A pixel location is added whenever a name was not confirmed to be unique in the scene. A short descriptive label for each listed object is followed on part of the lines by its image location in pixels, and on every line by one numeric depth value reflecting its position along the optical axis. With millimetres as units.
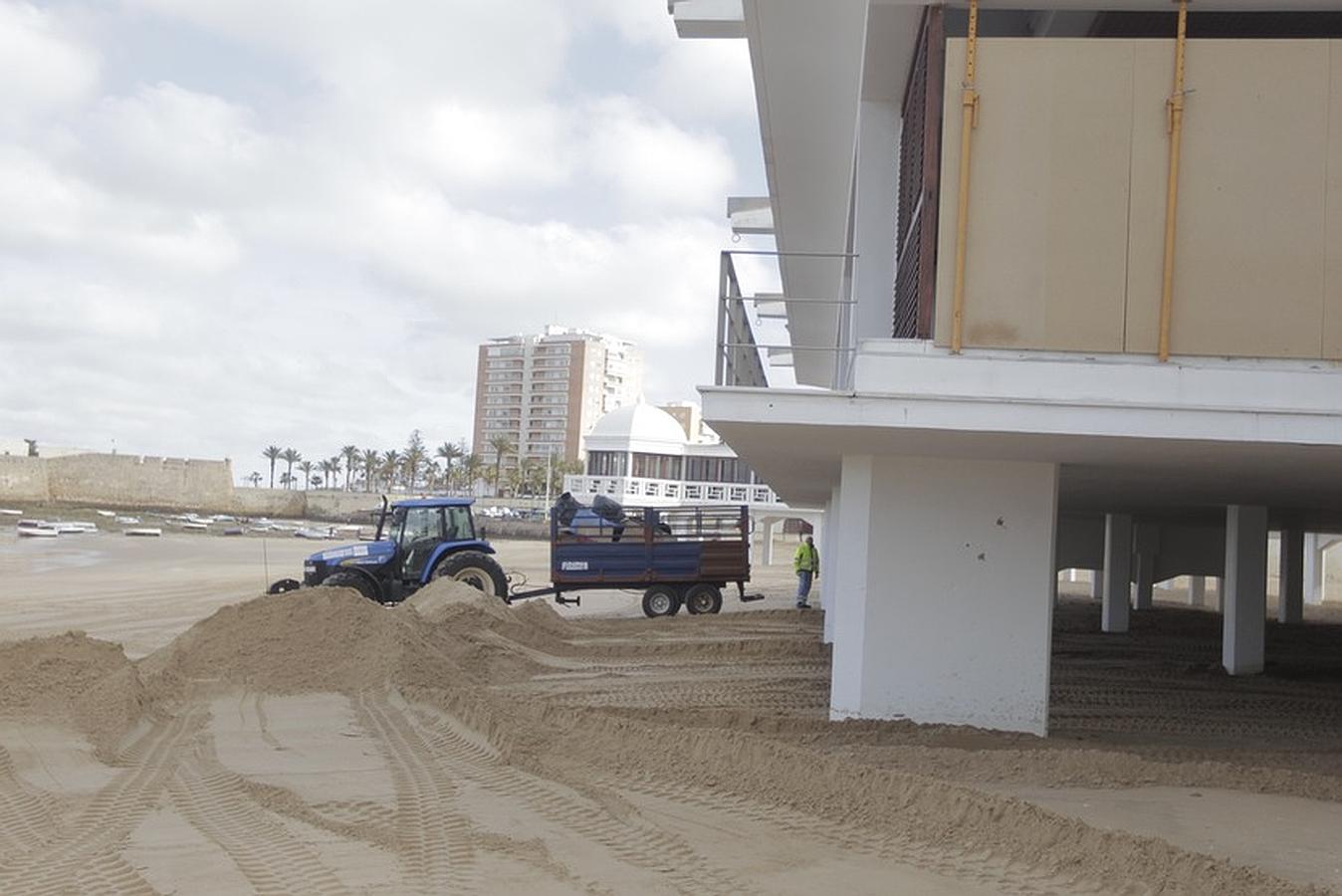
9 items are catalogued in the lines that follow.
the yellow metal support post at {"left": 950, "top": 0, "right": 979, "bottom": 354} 8477
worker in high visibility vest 27297
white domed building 67625
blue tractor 21188
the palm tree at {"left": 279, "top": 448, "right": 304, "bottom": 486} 143250
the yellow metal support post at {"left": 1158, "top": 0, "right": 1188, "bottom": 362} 8328
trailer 24078
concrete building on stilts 8250
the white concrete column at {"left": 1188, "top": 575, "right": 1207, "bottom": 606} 37944
